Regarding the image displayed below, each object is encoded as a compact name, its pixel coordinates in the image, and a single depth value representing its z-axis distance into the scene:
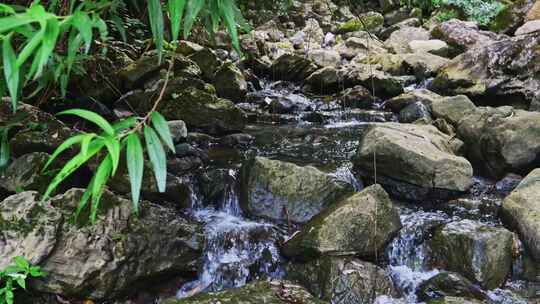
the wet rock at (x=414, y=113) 7.78
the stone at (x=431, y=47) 12.45
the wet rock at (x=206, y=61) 8.30
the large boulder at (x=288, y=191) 4.32
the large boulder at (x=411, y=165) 4.66
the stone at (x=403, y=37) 14.19
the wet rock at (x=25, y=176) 3.54
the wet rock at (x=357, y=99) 9.37
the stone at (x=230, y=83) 8.63
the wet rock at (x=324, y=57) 12.53
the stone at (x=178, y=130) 5.57
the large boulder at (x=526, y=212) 3.77
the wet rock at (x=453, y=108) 7.04
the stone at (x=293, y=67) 11.32
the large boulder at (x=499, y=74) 8.05
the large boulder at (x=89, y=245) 2.88
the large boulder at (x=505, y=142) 5.03
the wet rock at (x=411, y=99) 8.34
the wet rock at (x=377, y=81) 9.70
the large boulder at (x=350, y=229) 3.58
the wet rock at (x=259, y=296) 2.89
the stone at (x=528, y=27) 11.69
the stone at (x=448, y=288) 3.44
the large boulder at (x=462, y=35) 12.15
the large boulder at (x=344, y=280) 3.37
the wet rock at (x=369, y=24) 17.33
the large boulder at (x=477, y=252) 3.62
